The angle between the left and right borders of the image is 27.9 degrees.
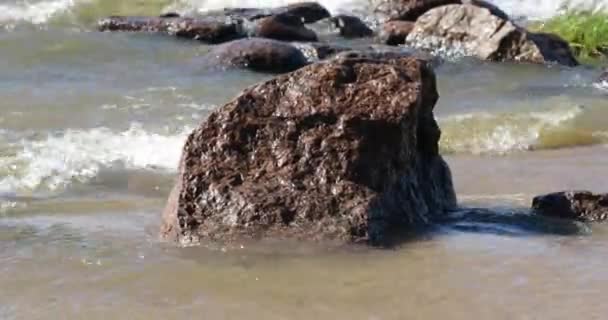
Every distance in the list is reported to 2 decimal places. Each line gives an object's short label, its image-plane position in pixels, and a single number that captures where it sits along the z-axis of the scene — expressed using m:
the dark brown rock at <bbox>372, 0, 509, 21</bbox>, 16.27
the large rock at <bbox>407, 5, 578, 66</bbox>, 13.99
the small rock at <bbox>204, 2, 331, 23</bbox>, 16.33
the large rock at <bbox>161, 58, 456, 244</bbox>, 4.92
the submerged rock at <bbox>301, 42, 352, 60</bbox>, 13.66
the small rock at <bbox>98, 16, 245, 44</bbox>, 15.16
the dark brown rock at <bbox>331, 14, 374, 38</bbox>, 16.09
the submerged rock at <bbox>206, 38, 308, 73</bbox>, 12.83
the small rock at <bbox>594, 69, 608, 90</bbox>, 12.36
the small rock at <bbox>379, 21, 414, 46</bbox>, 15.33
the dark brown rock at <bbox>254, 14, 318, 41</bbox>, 14.97
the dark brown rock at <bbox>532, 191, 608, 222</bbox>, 5.50
